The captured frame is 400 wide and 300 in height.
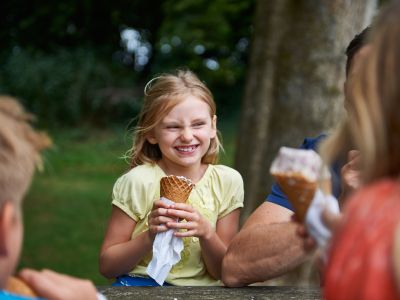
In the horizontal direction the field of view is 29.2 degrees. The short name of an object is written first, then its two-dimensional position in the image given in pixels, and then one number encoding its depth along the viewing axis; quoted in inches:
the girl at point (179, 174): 105.9
